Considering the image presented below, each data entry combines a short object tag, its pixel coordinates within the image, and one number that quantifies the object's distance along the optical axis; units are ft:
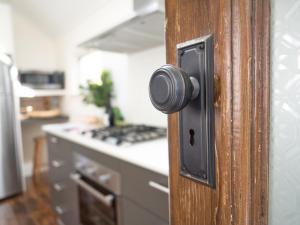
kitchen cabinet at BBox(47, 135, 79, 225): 4.96
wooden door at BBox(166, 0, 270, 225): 0.94
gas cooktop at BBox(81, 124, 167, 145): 3.93
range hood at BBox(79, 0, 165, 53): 3.21
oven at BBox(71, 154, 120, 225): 3.53
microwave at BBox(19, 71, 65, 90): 9.36
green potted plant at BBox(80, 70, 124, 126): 6.32
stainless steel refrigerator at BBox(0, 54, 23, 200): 7.61
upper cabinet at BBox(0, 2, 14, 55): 7.82
